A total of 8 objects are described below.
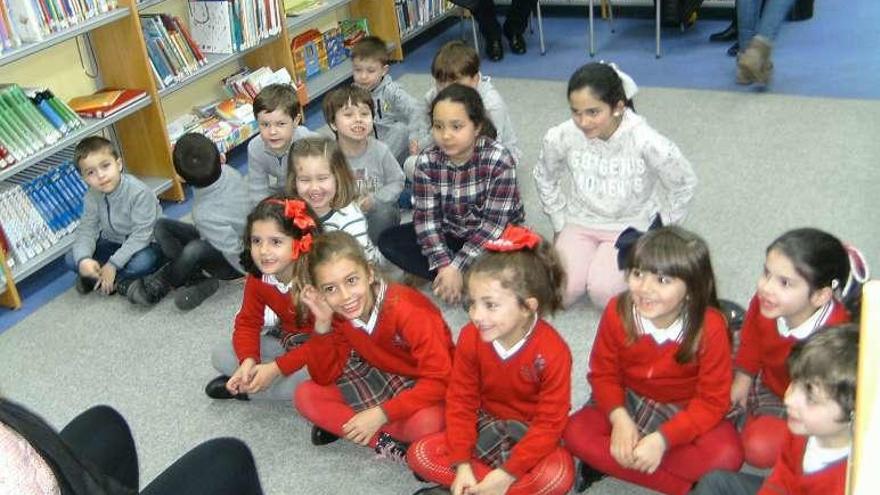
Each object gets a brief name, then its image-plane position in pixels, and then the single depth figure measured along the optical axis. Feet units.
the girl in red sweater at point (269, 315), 7.87
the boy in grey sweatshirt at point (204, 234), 10.21
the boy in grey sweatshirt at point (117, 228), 10.55
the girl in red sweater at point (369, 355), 7.17
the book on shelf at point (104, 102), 11.81
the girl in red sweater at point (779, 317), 6.23
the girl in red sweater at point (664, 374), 6.42
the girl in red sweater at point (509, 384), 6.45
